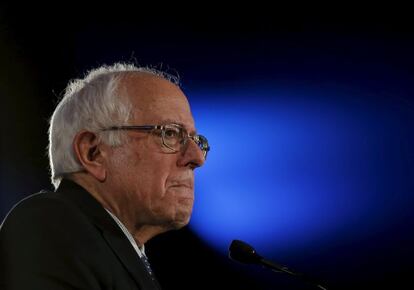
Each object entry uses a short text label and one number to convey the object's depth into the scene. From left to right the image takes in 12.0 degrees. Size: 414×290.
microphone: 2.79
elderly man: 2.63
